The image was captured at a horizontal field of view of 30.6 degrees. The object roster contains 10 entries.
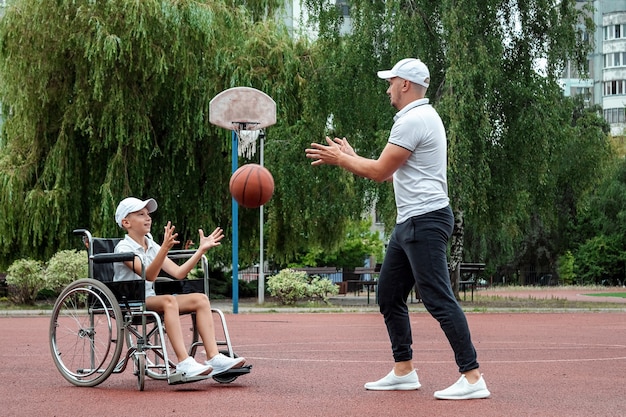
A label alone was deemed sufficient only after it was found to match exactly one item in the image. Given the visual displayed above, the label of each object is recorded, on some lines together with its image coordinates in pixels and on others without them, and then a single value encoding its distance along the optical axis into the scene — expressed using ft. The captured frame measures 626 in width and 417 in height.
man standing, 24.48
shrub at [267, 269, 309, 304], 85.97
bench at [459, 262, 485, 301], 97.84
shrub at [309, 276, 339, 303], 88.02
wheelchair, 26.73
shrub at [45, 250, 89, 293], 80.18
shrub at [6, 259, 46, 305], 82.58
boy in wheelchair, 26.61
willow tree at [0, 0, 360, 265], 89.45
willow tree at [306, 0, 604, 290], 84.28
